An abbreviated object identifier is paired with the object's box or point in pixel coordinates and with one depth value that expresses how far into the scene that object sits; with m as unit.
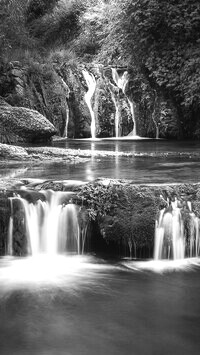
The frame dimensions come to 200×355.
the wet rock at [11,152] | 8.95
